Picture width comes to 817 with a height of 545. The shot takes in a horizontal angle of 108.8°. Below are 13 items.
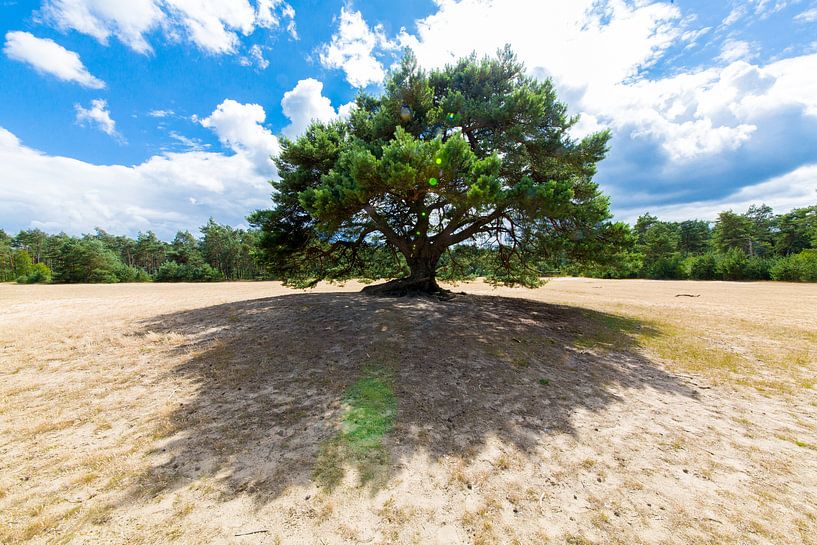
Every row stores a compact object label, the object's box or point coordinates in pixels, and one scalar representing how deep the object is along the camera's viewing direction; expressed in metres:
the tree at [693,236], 66.62
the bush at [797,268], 32.42
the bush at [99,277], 51.02
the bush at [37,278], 50.94
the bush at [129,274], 56.09
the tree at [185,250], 64.49
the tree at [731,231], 50.69
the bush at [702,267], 43.72
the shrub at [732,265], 40.75
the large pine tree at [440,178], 7.72
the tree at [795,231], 44.25
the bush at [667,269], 48.50
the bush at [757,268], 38.00
